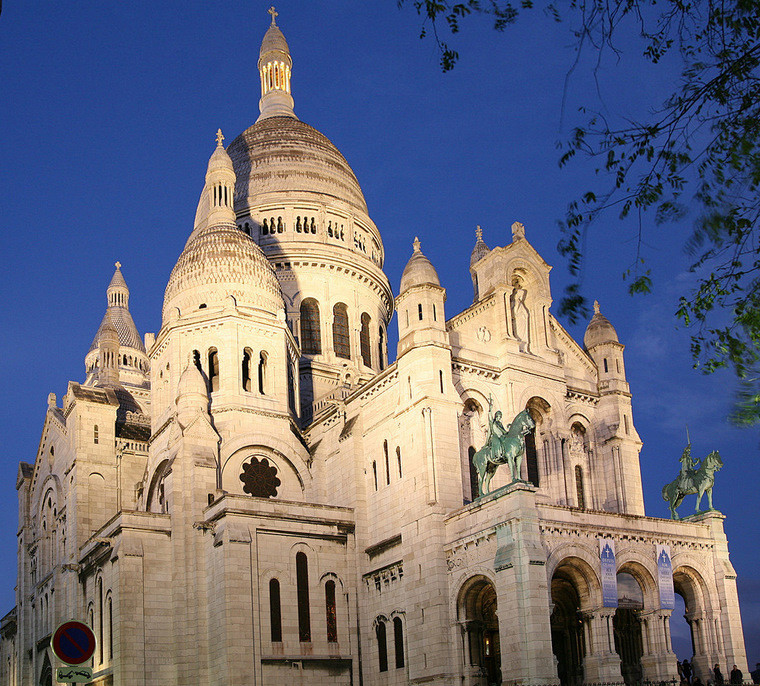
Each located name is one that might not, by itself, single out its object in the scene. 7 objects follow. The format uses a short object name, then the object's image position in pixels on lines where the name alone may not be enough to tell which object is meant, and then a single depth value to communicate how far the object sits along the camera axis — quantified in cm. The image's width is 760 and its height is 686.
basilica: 4294
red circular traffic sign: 1747
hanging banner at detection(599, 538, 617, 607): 4259
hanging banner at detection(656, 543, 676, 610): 4459
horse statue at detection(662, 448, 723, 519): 4775
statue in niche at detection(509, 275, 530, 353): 5162
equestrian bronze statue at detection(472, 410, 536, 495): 4150
